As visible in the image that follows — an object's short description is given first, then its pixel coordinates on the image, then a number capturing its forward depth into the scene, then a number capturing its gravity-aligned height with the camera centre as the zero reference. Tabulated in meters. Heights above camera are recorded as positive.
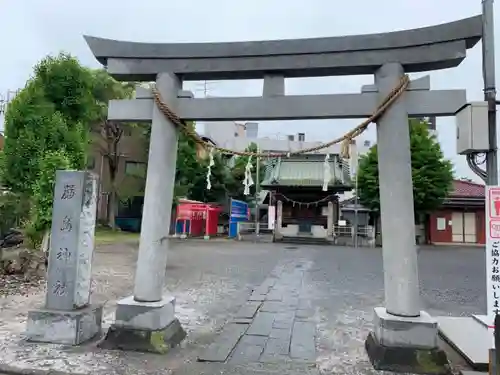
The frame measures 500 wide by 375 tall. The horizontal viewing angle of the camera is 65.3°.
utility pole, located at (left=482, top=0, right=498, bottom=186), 4.07 +1.68
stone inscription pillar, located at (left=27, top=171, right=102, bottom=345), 5.16 -0.76
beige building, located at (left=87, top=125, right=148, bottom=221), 27.86 +4.45
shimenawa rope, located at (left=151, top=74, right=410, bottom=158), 4.73 +1.41
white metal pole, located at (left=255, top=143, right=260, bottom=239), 27.81 +0.10
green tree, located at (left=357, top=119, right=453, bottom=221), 23.92 +3.81
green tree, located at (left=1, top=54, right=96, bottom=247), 10.39 +2.45
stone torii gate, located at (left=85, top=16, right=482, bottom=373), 4.64 +1.56
